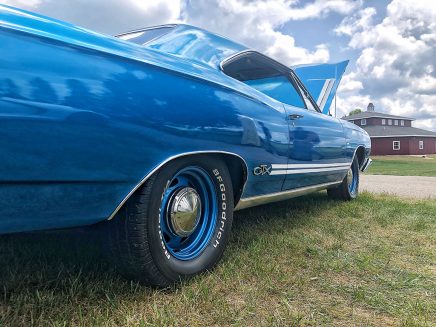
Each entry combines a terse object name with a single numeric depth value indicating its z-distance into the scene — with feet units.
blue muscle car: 4.70
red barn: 133.08
